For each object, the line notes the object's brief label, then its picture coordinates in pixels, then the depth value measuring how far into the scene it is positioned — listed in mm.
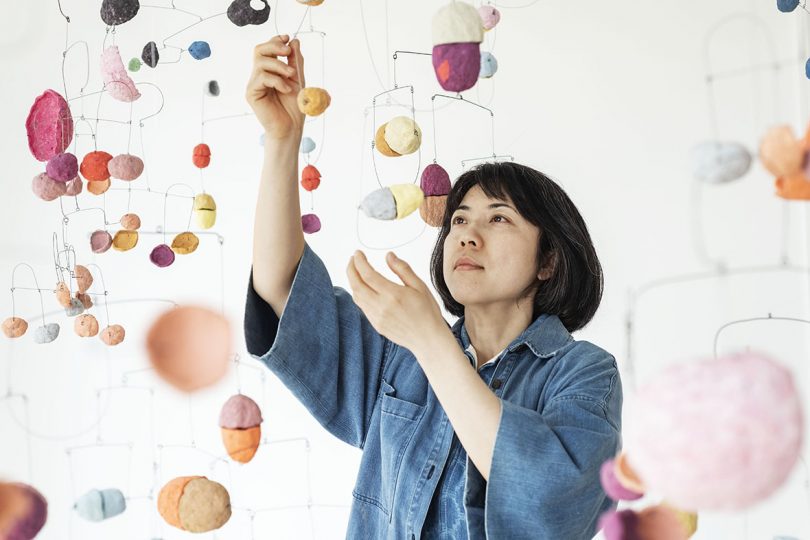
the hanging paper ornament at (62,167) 819
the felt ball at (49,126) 852
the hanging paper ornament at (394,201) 708
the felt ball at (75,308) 918
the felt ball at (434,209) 914
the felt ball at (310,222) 911
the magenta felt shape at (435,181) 906
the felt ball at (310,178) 978
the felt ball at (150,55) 881
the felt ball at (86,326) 966
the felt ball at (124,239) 950
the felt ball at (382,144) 840
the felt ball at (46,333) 964
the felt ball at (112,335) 1015
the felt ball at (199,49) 885
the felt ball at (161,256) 1008
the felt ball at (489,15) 888
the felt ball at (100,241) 946
